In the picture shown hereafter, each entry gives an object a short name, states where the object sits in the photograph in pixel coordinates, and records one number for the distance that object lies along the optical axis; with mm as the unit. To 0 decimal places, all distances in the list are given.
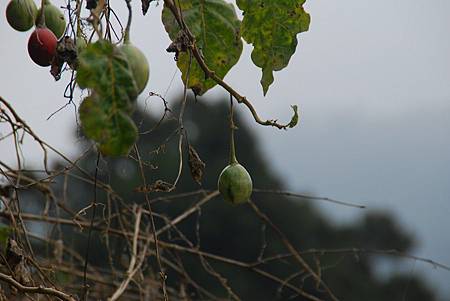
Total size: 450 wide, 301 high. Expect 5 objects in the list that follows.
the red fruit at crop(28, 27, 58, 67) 3681
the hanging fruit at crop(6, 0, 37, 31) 3801
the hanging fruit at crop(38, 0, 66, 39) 3822
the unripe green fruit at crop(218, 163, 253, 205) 3838
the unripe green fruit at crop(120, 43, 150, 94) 3466
